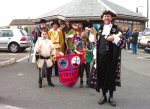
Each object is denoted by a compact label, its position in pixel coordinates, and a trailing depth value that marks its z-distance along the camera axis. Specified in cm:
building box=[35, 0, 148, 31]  2324
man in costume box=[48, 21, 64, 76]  601
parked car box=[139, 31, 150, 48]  1405
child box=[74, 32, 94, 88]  524
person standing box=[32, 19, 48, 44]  623
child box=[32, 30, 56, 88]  513
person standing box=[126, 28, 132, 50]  1607
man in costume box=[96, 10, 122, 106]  405
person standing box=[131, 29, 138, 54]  1358
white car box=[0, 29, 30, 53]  1280
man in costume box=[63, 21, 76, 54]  601
